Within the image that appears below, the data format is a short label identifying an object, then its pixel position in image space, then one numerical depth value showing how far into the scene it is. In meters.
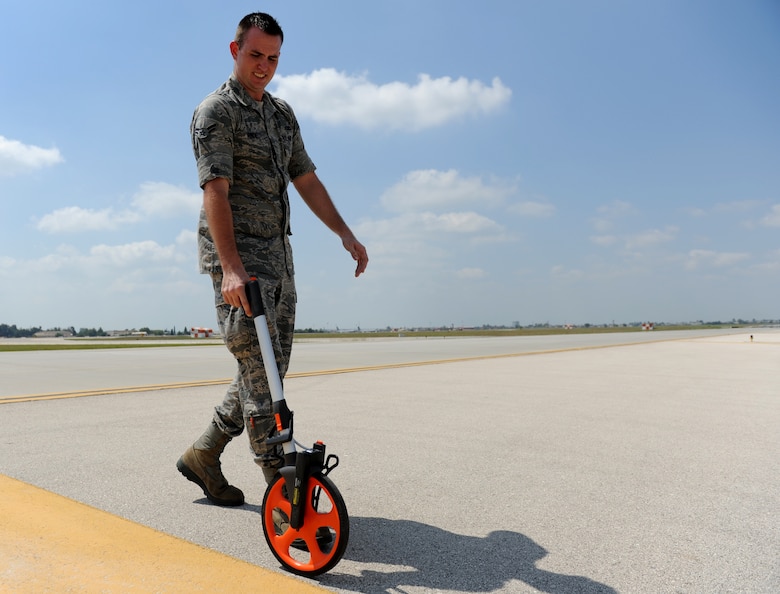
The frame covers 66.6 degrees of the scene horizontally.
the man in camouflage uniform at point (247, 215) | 2.43
